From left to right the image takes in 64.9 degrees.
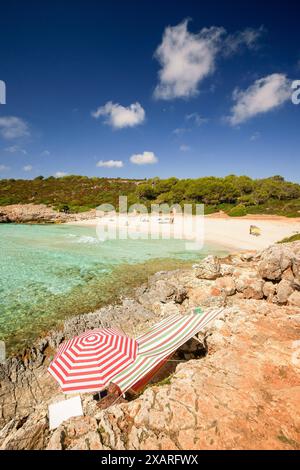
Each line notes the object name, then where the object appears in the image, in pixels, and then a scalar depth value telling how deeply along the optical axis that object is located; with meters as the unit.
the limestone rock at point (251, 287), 10.02
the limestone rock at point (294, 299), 8.51
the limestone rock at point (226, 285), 10.16
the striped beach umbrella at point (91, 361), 4.43
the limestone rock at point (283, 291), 9.17
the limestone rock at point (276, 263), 10.63
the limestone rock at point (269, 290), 9.82
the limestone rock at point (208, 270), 11.76
